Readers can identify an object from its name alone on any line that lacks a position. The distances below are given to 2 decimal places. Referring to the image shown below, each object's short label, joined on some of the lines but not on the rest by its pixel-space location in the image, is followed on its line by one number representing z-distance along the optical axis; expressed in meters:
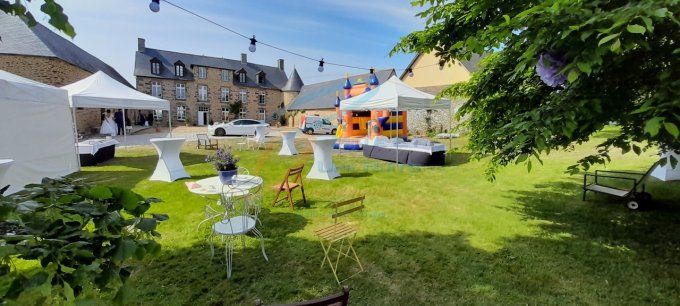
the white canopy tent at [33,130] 6.24
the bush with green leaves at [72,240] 0.86
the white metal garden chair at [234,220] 3.60
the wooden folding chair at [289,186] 5.66
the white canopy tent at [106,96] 8.81
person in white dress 19.20
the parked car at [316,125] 24.98
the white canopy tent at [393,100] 9.42
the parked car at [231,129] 23.11
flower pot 4.34
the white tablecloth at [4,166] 3.78
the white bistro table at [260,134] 14.28
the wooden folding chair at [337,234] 3.45
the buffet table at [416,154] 9.55
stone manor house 32.47
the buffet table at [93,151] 9.55
